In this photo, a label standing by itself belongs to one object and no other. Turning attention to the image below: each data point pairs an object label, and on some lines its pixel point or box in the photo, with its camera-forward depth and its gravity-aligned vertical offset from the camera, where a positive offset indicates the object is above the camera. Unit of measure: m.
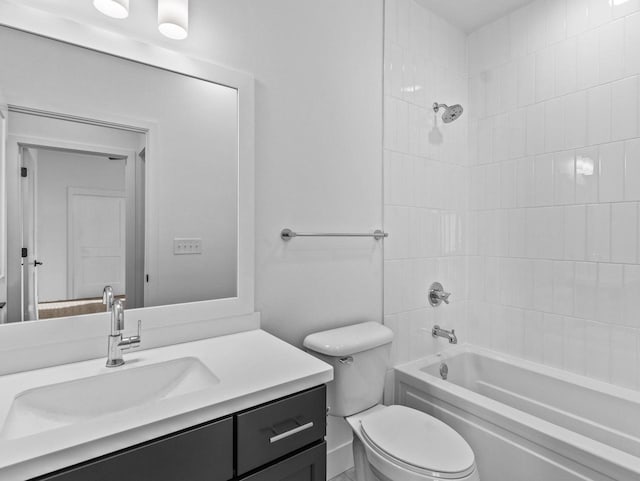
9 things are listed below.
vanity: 0.68 -0.43
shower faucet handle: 2.12 -0.35
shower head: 1.93 +0.73
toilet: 1.19 -0.78
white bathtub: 1.24 -0.82
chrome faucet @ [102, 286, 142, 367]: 1.04 -0.32
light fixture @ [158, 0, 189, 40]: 1.16 +0.76
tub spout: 1.92 -0.57
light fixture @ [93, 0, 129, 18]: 1.09 +0.74
